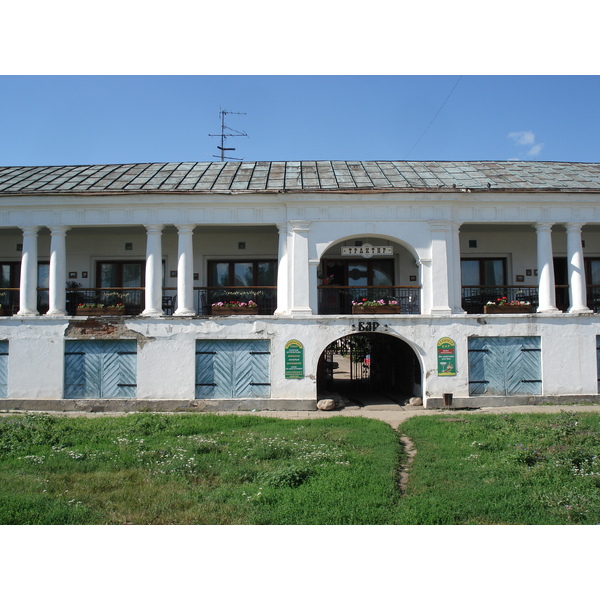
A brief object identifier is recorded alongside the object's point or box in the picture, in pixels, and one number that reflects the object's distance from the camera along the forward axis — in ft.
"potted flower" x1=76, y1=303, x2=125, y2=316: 51.85
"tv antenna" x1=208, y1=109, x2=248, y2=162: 90.66
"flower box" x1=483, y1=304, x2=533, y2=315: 52.29
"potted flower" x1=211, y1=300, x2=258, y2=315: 51.78
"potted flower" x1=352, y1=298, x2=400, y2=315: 50.80
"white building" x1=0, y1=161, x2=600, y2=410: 50.08
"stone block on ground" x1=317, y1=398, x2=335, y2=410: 49.26
